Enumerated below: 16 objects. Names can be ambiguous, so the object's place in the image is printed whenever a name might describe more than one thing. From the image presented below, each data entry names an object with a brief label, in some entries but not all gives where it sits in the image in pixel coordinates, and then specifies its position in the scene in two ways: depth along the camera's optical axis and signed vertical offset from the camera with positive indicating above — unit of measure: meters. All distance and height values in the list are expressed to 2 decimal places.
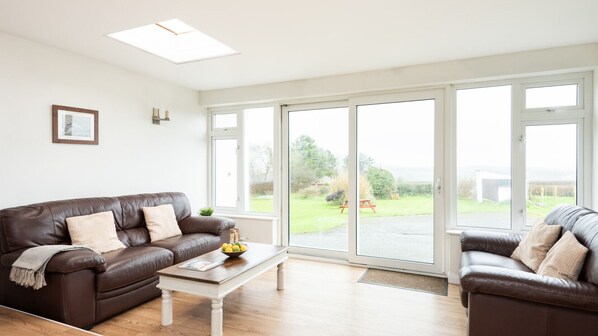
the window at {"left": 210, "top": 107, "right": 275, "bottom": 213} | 5.06 +0.11
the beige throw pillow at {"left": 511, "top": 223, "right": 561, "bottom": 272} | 2.59 -0.64
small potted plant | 4.55 -0.64
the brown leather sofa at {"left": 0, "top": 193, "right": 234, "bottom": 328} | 2.47 -0.86
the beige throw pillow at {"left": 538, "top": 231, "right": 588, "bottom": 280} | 2.14 -0.64
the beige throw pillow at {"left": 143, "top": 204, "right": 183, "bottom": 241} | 3.80 -0.67
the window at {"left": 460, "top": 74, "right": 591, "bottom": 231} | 3.44 +0.18
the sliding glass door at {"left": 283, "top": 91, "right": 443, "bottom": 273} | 4.04 -0.18
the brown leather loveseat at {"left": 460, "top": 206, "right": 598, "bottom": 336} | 1.93 -0.83
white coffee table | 2.43 -0.90
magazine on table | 2.68 -0.84
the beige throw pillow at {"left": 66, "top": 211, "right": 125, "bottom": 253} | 3.02 -0.63
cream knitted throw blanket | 2.42 -0.75
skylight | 3.24 +1.33
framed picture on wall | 3.35 +0.44
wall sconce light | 4.46 +0.69
